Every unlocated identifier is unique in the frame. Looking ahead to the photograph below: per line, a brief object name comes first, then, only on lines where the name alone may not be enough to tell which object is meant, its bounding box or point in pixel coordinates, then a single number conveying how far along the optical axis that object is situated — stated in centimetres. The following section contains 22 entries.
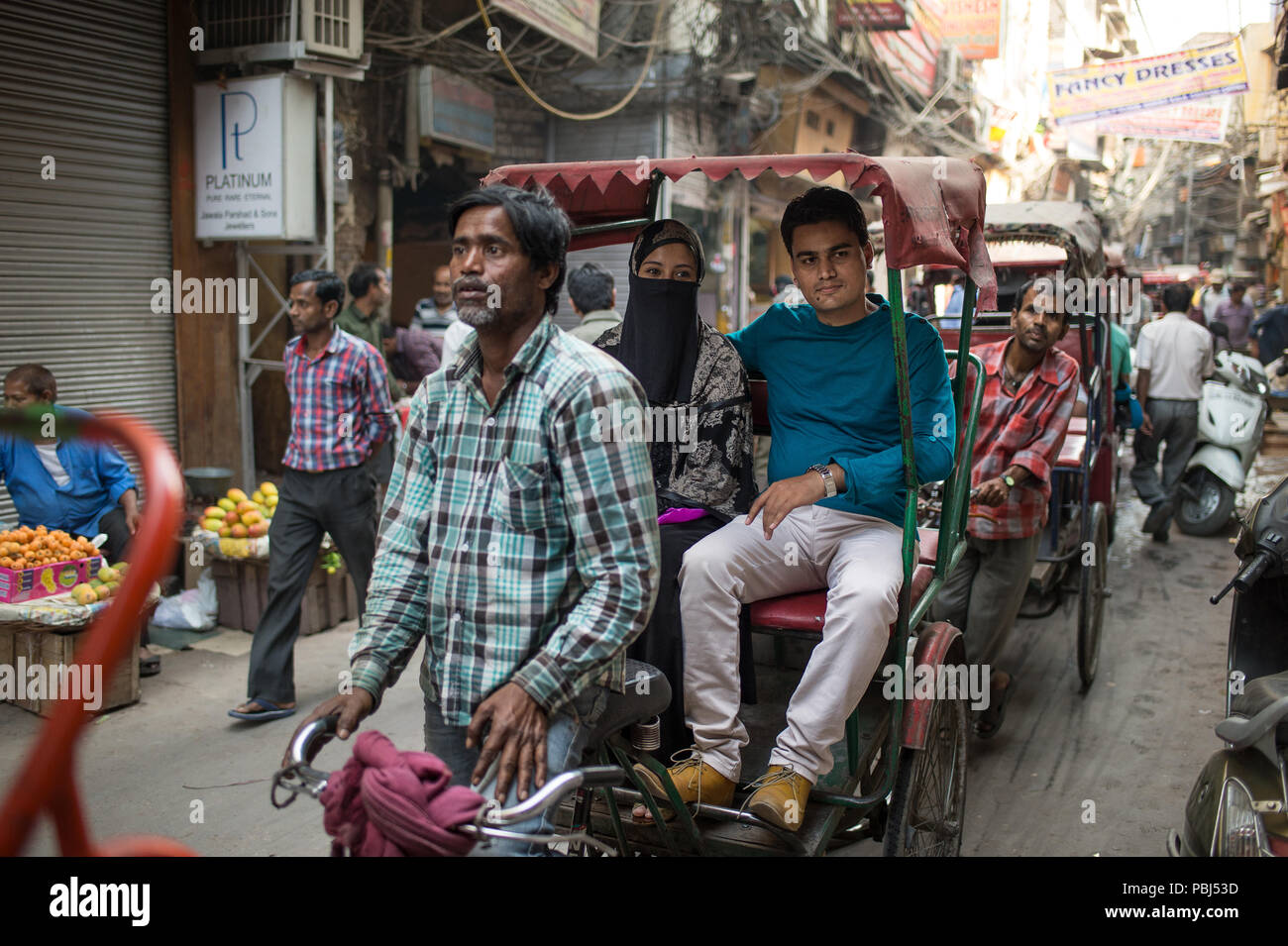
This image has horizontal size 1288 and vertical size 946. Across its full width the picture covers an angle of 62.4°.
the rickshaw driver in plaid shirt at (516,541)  203
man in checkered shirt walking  514
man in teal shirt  285
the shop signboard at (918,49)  1691
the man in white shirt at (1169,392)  932
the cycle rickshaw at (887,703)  271
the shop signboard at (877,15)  1468
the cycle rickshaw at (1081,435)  581
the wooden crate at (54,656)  503
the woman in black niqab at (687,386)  328
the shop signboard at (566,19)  903
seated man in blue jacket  534
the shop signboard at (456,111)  912
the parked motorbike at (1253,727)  265
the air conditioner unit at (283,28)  688
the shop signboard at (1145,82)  1398
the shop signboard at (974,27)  1600
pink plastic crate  506
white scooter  940
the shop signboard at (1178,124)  1514
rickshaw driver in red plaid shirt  489
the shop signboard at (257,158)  689
